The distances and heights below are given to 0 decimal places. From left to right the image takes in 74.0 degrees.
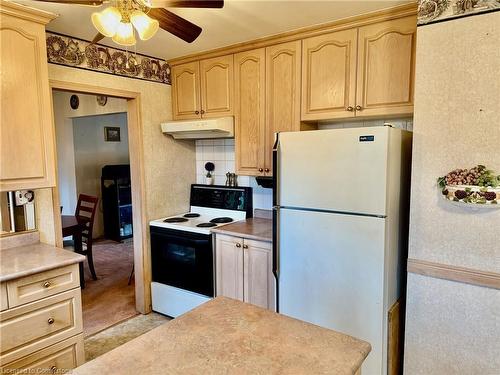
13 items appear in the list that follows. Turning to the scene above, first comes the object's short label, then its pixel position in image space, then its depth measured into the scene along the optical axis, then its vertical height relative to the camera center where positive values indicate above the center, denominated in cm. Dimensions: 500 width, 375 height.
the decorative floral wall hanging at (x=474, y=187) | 151 -16
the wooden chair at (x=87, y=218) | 399 -75
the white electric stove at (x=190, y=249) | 273 -80
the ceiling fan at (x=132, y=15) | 133 +58
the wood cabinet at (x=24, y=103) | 183 +31
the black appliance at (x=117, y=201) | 557 -76
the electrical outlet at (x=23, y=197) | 214 -26
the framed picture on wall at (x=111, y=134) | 594 +41
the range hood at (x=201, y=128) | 271 +23
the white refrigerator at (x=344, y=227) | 177 -42
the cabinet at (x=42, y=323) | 168 -90
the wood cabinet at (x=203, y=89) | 280 +59
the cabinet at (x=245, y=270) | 243 -88
